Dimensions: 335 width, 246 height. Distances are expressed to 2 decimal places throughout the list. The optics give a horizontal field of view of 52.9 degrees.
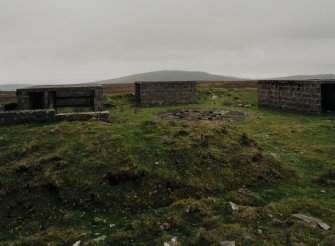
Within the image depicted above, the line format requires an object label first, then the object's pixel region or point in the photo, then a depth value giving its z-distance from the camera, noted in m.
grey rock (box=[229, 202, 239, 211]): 8.67
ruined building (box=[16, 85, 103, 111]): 21.22
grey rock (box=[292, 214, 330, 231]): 7.81
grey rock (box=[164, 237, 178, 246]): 7.18
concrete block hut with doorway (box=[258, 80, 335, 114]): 22.33
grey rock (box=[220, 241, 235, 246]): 7.14
